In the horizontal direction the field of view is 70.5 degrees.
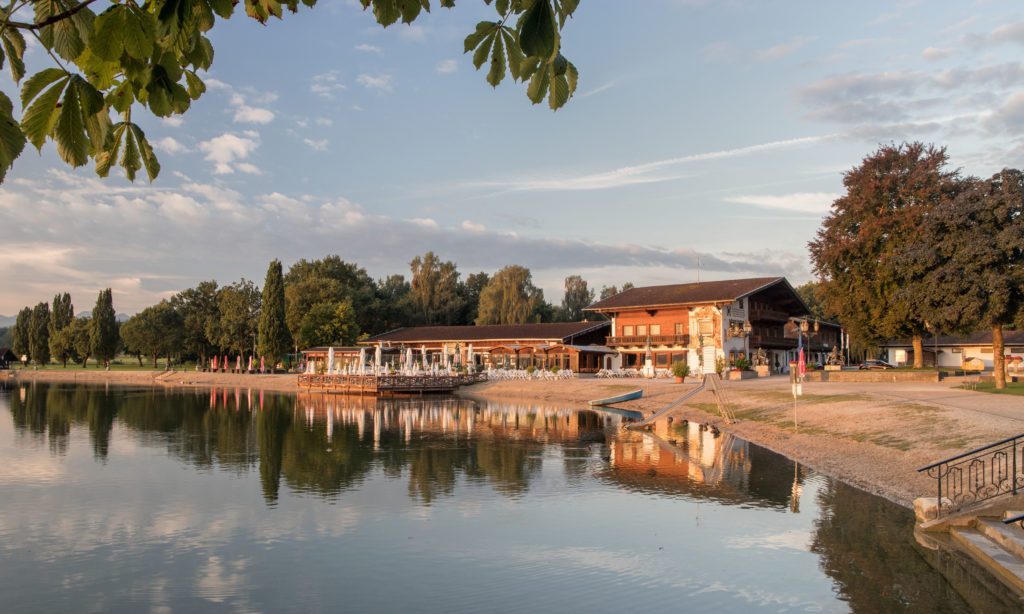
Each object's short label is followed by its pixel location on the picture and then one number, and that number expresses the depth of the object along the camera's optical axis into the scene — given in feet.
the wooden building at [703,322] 169.37
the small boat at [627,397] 118.01
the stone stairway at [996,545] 29.23
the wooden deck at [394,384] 156.25
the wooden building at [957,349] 209.56
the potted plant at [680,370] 137.28
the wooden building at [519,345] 185.26
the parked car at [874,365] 201.26
